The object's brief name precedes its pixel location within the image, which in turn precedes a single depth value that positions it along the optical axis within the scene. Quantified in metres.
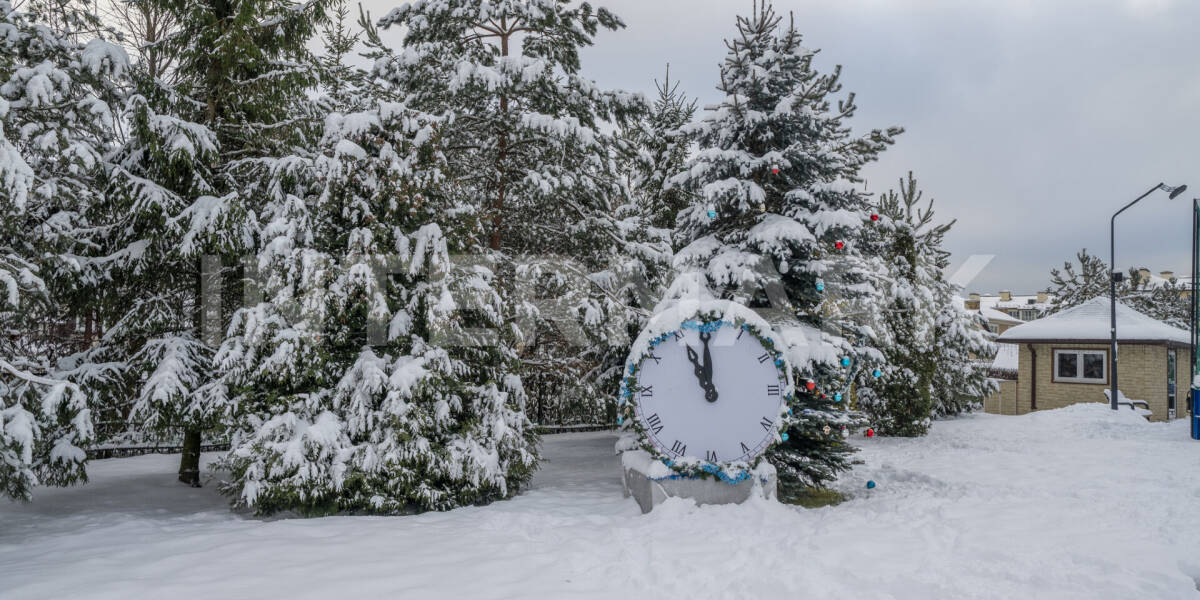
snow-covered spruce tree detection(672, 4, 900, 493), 7.46
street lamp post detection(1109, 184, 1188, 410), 18.59
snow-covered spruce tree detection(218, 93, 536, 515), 6.38
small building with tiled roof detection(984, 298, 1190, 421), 21.86
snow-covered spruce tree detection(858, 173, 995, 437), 14.12
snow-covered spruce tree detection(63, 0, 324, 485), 7.65
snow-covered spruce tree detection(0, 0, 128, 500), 5.77
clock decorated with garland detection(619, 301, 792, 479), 6.50
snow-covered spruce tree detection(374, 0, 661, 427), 10.33
